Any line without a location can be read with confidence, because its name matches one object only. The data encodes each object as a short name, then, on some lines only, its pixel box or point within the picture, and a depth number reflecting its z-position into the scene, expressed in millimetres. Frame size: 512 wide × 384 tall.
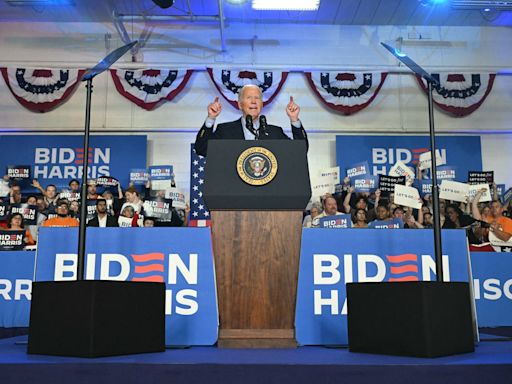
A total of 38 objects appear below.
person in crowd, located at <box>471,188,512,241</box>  6629
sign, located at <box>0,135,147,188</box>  8398
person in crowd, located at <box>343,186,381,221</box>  7609
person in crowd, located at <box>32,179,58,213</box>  7999
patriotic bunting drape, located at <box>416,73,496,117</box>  8711
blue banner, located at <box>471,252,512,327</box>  3469
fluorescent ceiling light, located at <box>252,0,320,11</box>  8125
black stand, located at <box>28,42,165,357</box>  1883
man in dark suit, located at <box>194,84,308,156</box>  2820
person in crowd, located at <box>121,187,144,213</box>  7294
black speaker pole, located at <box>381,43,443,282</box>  2135
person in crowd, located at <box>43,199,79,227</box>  7387
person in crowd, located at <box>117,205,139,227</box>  6366
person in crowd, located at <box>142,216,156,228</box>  6971
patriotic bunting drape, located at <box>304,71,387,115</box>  8749
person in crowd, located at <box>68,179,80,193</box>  7855
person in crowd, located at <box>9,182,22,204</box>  7996
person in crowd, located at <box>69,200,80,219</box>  7530
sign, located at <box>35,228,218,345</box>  2449
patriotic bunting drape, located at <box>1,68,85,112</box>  8609
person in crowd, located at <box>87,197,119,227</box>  7098
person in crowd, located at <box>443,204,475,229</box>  7061
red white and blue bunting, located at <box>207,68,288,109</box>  8641
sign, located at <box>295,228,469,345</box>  2438
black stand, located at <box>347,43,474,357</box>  1915
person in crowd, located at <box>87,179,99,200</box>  7844
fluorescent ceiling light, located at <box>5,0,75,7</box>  7857
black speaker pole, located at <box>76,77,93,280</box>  2127
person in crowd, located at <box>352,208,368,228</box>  7430
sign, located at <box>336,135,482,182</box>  8594
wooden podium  2232
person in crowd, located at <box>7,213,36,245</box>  7243
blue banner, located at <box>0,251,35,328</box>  3623
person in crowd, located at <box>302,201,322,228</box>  7604
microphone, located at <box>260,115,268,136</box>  2528
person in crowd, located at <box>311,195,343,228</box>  7410
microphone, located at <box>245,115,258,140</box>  2605
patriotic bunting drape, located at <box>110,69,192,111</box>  8656
